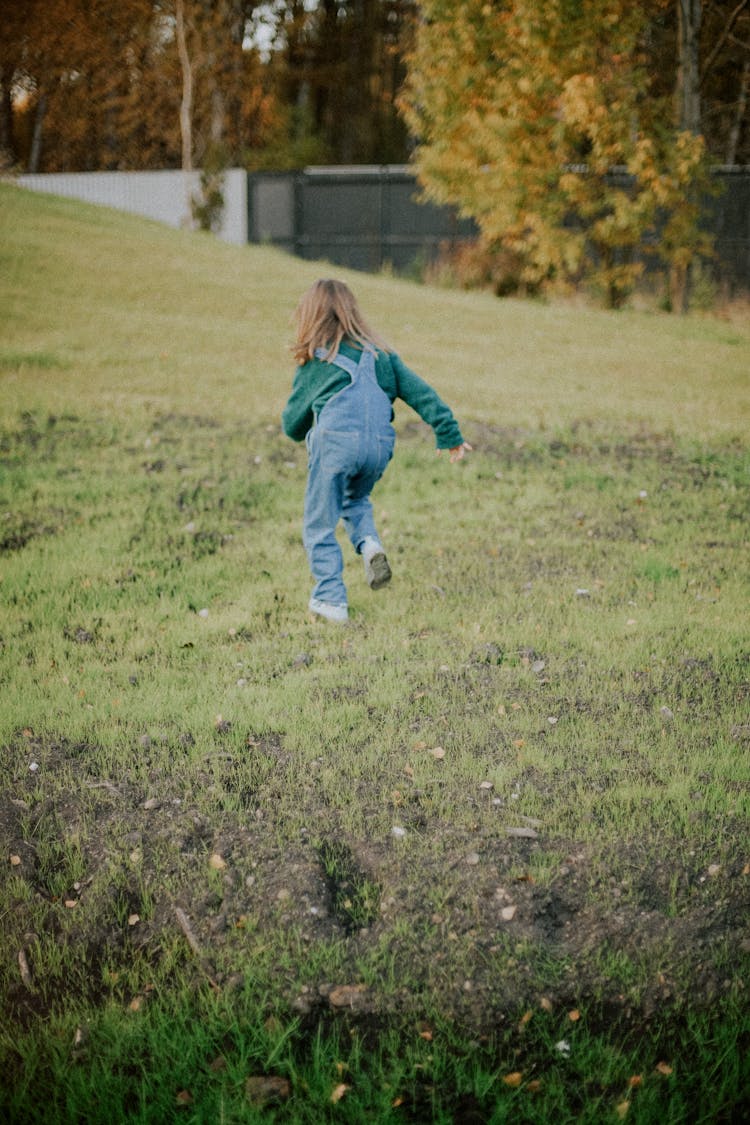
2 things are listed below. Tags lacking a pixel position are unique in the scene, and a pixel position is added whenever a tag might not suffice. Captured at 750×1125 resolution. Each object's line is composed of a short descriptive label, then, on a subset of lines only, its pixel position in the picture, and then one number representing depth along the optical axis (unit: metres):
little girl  4.80
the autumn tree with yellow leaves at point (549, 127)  15.42
